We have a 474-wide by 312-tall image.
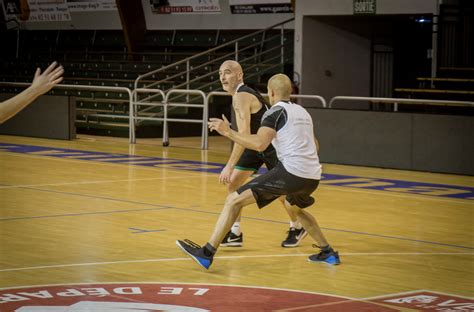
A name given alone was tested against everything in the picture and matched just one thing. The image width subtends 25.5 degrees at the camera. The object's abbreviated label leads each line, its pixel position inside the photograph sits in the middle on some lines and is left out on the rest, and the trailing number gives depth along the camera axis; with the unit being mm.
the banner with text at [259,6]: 28719
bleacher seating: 28047
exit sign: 24203
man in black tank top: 10492
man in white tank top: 9375
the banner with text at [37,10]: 35438
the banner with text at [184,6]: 31000
